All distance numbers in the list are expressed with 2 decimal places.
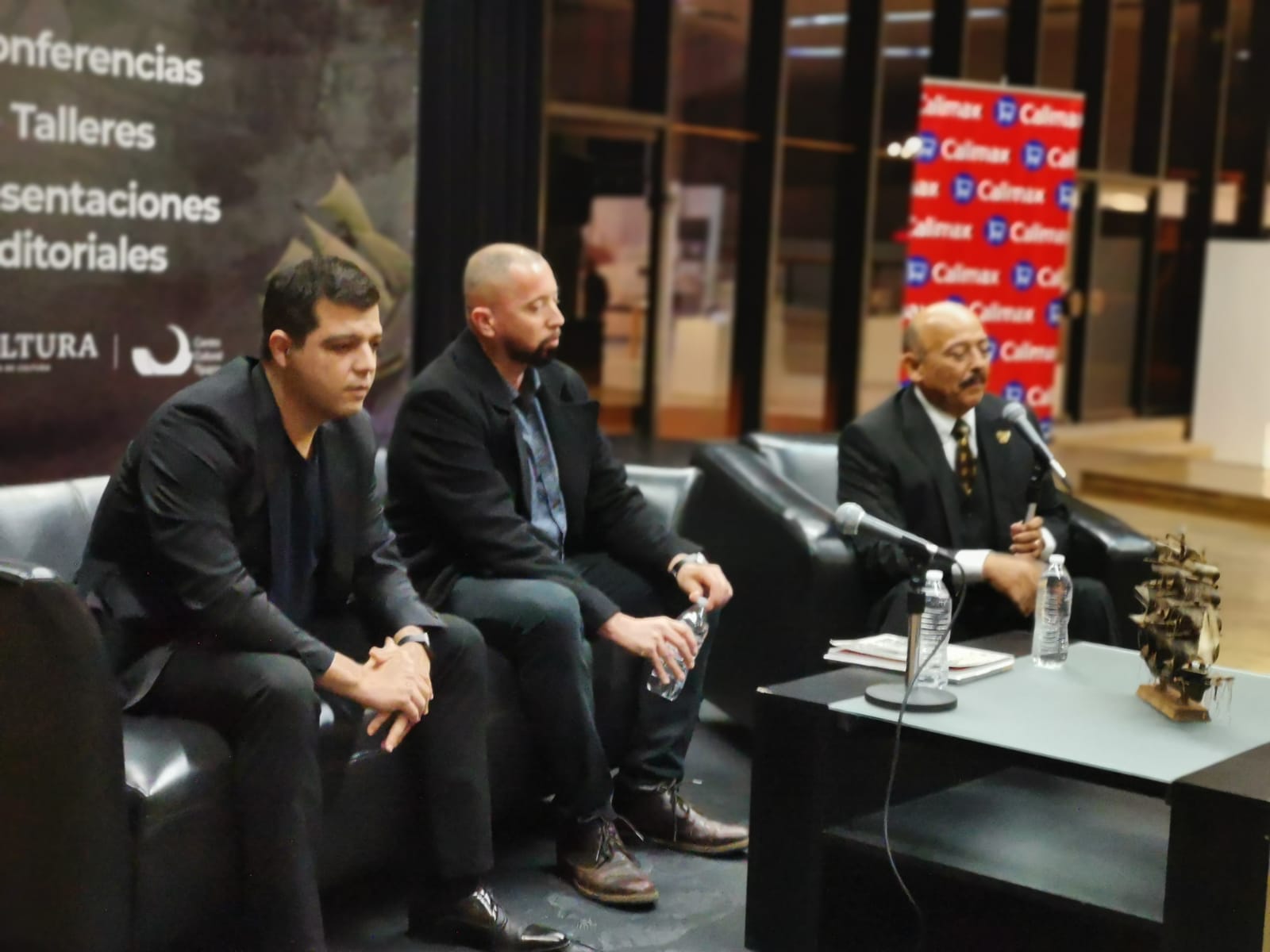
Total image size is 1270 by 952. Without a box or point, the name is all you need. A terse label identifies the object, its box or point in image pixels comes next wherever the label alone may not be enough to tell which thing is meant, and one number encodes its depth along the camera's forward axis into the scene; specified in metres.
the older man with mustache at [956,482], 3.59
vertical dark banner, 4.43
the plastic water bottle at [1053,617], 2.97
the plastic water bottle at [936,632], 2.72
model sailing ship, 2.56
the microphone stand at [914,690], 2.54
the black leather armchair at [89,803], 2.22
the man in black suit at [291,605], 2.35
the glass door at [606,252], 7.82
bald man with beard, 2.94
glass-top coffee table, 2.19
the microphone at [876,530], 2.51
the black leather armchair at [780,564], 3.61
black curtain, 5.84
